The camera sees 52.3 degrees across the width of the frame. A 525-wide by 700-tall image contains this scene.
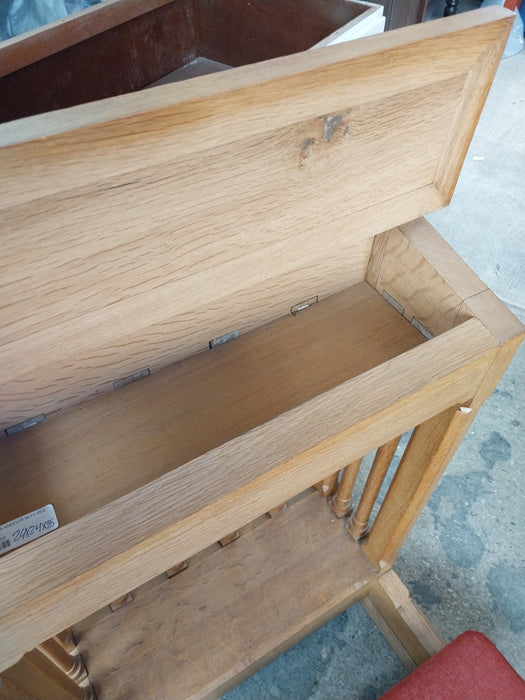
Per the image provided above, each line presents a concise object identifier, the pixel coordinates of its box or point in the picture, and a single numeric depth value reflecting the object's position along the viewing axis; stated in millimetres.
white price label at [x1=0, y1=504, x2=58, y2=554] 504
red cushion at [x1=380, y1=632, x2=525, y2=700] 737
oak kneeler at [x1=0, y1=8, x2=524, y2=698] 391
